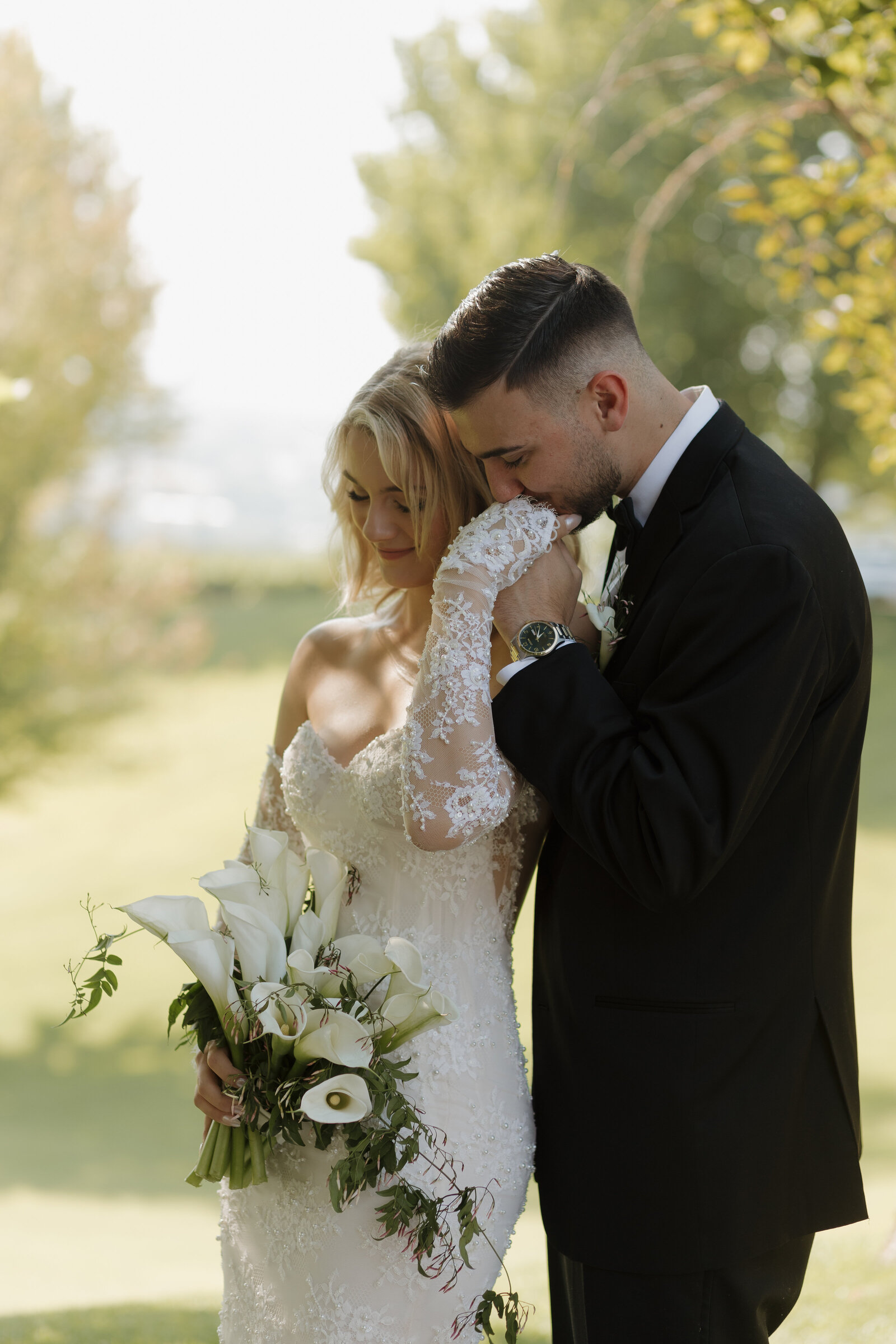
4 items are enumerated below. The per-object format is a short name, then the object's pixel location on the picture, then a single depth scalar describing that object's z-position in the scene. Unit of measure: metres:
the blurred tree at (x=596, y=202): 14.62
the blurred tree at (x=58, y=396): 10.06
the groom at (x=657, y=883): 1.73
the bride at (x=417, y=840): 1.86
